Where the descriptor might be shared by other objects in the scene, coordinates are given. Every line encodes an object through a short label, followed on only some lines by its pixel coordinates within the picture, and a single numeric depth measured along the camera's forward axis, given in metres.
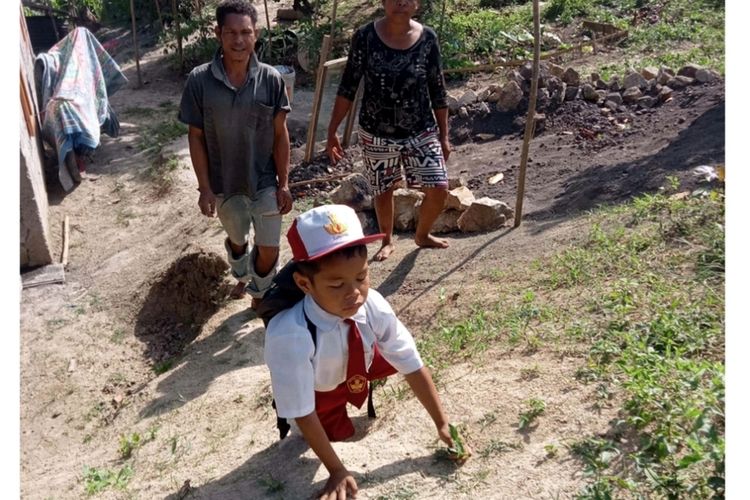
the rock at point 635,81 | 8.17
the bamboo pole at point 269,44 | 10.51
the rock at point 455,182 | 6.59
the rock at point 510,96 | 8.20
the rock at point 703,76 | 7.89
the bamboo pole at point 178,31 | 11.15
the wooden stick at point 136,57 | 11.34
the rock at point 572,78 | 8.36
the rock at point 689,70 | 8.04
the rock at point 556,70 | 8.54
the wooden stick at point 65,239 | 7.00
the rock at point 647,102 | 7.80
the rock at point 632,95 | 7.96
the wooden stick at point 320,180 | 7.17
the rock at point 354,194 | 6.41
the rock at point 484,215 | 5.72
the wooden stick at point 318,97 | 7.55
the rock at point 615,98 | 7.98
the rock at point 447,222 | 5.97
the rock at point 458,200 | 5.96
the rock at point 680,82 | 7.95
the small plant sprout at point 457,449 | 2.99
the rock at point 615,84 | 8.27
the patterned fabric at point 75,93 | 8.32
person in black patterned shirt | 4.82
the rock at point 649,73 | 8.26
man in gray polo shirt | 4.36
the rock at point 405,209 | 6.05
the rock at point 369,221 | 6.24
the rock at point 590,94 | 8.09
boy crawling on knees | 2.73
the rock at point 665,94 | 7.80
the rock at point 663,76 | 8.09
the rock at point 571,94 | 8.18
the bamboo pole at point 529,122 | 5.40
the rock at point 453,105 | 8.50
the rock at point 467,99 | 8.50
